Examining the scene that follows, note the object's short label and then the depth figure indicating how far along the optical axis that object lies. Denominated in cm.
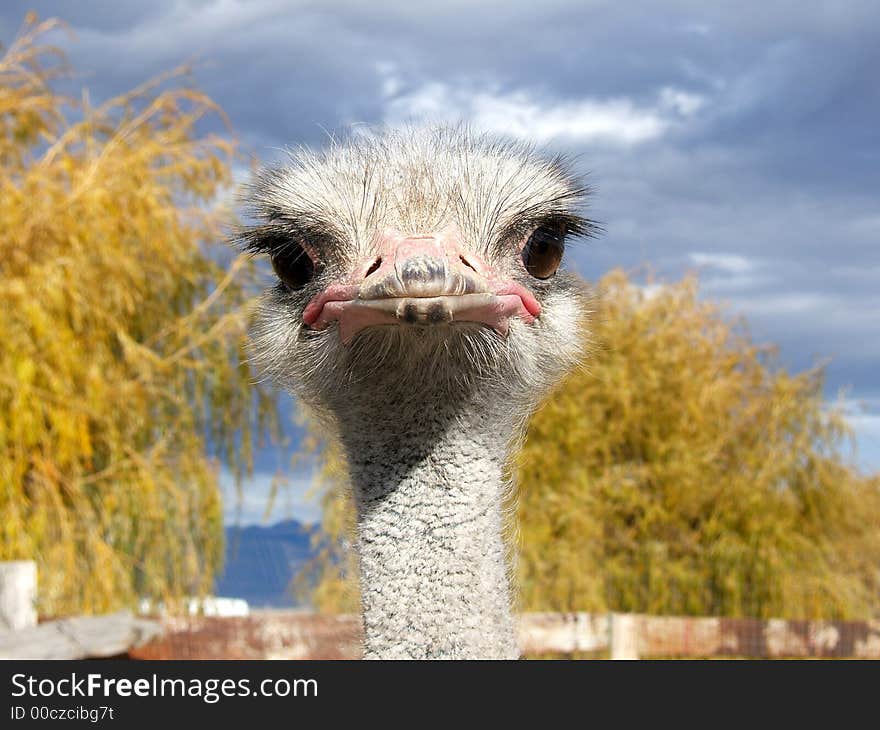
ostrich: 174
